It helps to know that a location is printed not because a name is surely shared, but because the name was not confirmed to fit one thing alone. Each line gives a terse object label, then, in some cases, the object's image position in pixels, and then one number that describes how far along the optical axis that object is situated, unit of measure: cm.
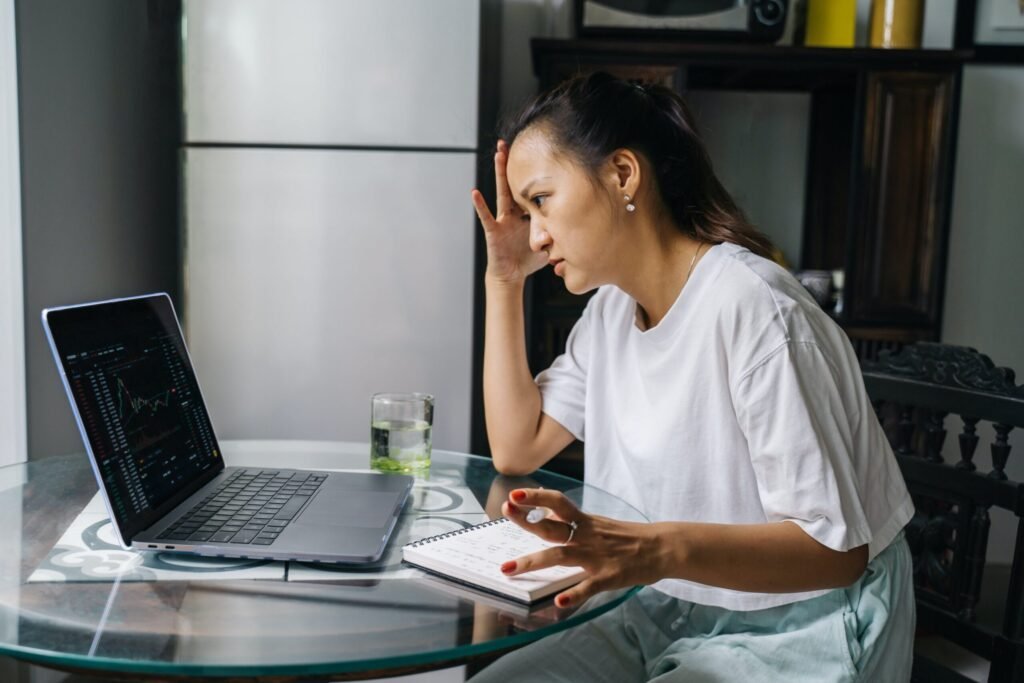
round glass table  68
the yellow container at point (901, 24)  228
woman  90
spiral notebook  80
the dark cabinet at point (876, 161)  219
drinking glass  126
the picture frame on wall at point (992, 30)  257
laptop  85
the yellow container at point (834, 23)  230
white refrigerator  203
